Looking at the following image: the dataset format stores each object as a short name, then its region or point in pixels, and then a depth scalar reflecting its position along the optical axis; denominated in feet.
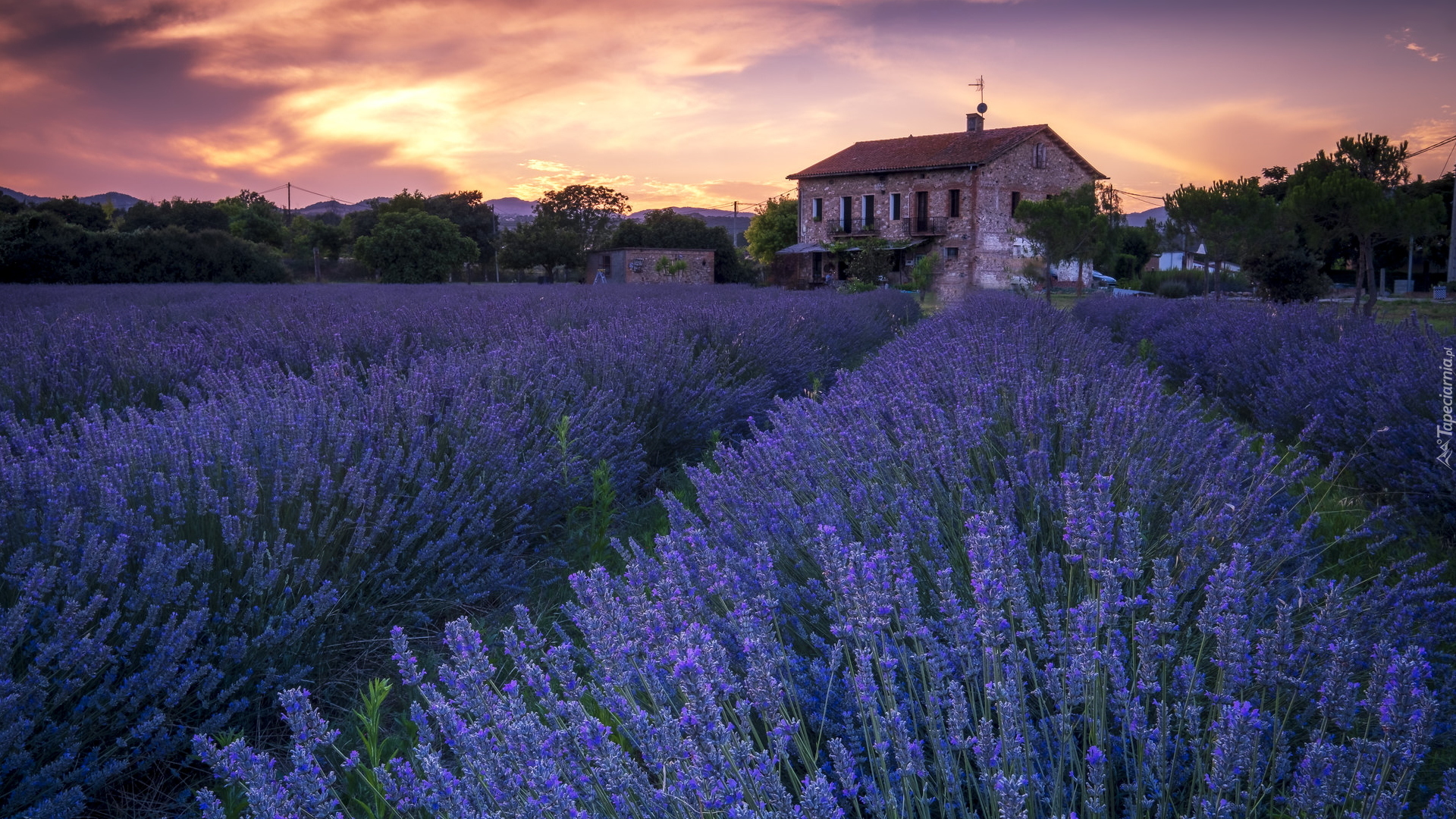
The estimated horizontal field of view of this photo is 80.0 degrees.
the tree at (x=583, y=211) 198.39
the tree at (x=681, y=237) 152.35
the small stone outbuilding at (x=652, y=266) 138.31
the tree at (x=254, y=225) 150.82
